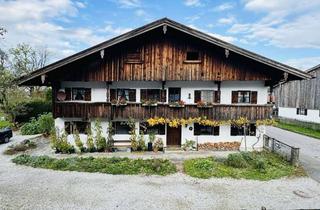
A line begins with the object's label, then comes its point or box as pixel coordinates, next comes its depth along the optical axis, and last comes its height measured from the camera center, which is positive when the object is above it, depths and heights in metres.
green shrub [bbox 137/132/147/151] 20.84 -3.44
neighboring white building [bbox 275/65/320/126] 34.00 +0.14
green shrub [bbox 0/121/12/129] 33.84 -3.48
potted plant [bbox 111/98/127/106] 20.69 -0.29
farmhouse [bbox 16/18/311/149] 20.59 +1.92
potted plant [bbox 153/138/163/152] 20.97 -3.54
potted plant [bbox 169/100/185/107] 20.58 -0.36
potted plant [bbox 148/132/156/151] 21.17 -3.09
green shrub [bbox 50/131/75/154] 20.22 -3.43
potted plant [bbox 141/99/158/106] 20.60 -0.32
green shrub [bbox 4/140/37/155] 20.83 -4.05
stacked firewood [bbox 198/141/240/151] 21.55 -3.61
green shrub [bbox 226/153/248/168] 16.45 -3.68
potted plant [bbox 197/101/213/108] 20.58 -0.34
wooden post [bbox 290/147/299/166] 16.50 -3.31
